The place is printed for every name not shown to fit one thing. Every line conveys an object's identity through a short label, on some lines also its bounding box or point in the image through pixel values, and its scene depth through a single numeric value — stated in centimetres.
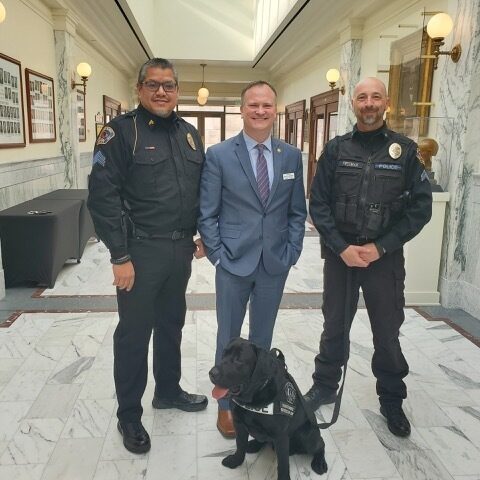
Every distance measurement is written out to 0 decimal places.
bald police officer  221
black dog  177
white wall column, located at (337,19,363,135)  696
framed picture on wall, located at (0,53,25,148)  487
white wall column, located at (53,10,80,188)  667
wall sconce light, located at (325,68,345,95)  762
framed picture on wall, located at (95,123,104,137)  953
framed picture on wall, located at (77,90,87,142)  790
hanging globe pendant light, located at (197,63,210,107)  1232
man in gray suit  211
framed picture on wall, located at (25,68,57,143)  568
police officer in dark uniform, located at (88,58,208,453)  198
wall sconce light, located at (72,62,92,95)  724
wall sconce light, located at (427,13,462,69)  387
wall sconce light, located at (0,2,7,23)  410
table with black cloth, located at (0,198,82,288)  437
